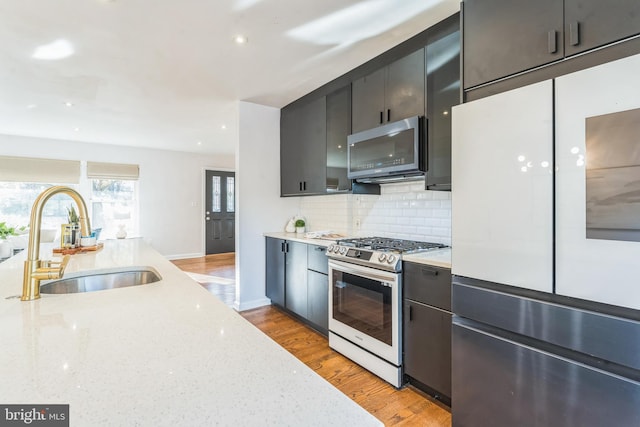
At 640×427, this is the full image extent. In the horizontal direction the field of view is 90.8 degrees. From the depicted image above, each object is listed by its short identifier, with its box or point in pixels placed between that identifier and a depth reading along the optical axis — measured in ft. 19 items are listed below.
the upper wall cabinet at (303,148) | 10.92
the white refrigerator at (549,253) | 3.71
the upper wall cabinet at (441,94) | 6.66
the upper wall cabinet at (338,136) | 9.80
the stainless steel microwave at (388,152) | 7.36
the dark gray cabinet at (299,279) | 9.58
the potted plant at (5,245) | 12.98
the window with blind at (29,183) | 17.71
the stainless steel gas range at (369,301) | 6.87
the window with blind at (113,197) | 20.39
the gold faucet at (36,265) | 3.34
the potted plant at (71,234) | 7.11
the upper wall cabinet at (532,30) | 3.90
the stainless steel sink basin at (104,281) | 4.82
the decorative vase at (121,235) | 11.70
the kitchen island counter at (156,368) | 1.62
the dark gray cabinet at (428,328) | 6.05
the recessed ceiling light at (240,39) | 7.45
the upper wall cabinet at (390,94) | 7.54
